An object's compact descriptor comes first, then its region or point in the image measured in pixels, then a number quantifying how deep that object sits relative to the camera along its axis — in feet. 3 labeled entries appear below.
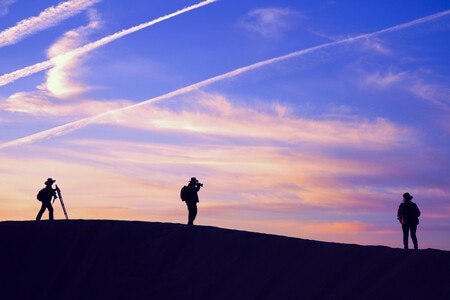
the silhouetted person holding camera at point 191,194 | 69.67
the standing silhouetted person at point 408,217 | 60.49
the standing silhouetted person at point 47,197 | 73.87
